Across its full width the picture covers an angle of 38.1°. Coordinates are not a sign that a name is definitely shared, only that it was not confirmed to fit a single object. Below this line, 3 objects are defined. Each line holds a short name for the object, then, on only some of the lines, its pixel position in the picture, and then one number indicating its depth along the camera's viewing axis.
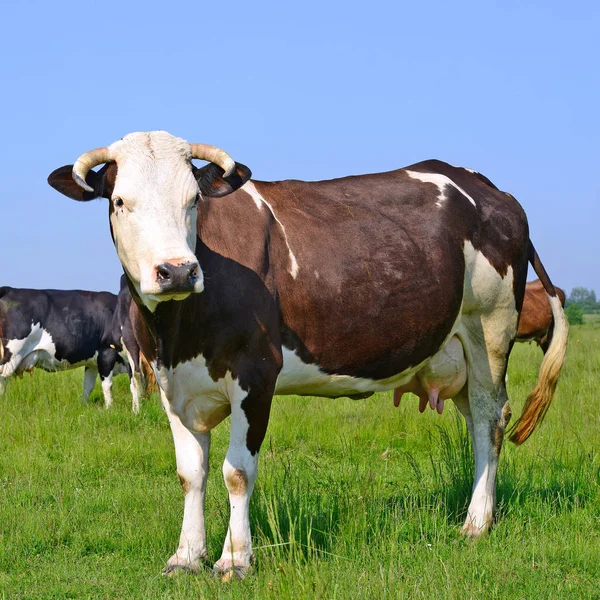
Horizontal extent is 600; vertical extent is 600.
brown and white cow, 4.73
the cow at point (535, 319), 16.95
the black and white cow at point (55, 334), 15.54
